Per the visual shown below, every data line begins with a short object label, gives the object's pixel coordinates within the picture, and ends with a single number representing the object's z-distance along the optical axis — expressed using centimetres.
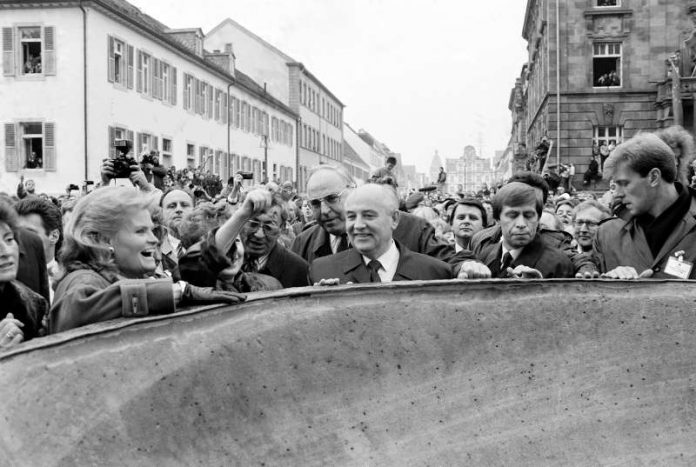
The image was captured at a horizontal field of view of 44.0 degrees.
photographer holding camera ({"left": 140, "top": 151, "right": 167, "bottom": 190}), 1006
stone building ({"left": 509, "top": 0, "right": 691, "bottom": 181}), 3862
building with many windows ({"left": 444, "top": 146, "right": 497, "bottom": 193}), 19200
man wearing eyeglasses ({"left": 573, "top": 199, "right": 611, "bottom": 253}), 645
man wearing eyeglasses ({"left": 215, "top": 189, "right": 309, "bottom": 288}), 469
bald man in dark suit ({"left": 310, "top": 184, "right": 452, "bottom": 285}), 393
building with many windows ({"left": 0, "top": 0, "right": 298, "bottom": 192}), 2862
